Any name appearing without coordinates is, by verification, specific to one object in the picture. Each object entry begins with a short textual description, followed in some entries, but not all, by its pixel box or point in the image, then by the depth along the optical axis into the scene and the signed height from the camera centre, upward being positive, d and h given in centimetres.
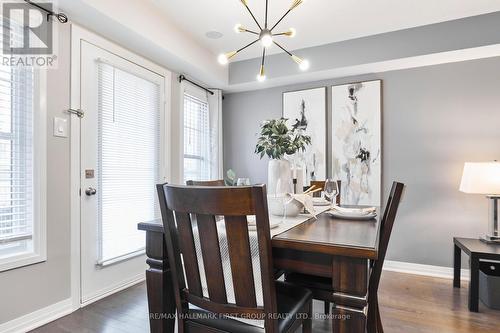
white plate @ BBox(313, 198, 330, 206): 220 -29
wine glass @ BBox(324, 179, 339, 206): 186 -16
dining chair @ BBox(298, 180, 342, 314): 260 -19
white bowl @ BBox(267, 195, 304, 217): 163 -24
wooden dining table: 98 -38
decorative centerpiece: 176 +11
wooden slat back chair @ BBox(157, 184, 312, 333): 92 -34
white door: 237 +1
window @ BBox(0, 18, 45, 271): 185 -2
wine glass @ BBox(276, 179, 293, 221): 157 -16
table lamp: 246 -17
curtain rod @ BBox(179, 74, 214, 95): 344 +106
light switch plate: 213 +28
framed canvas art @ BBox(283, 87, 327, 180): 360 +56
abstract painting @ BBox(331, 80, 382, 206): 333 +29
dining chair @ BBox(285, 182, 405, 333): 141 -66
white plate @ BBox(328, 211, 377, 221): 157 -29
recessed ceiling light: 305 +143
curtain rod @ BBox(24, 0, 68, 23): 197 +111
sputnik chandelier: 201 +91
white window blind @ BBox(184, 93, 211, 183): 360 +34
